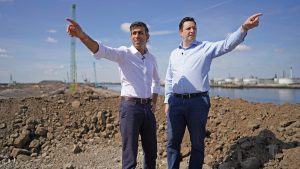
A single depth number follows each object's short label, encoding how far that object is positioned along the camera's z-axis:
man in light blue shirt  2.85
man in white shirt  2.57
